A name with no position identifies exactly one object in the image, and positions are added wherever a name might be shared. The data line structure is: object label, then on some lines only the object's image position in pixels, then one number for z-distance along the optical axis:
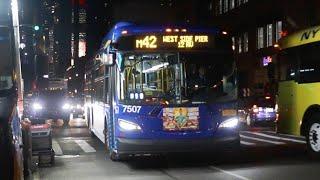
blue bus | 12.73
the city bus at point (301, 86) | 13.99
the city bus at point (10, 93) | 5.22
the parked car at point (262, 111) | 27.30
